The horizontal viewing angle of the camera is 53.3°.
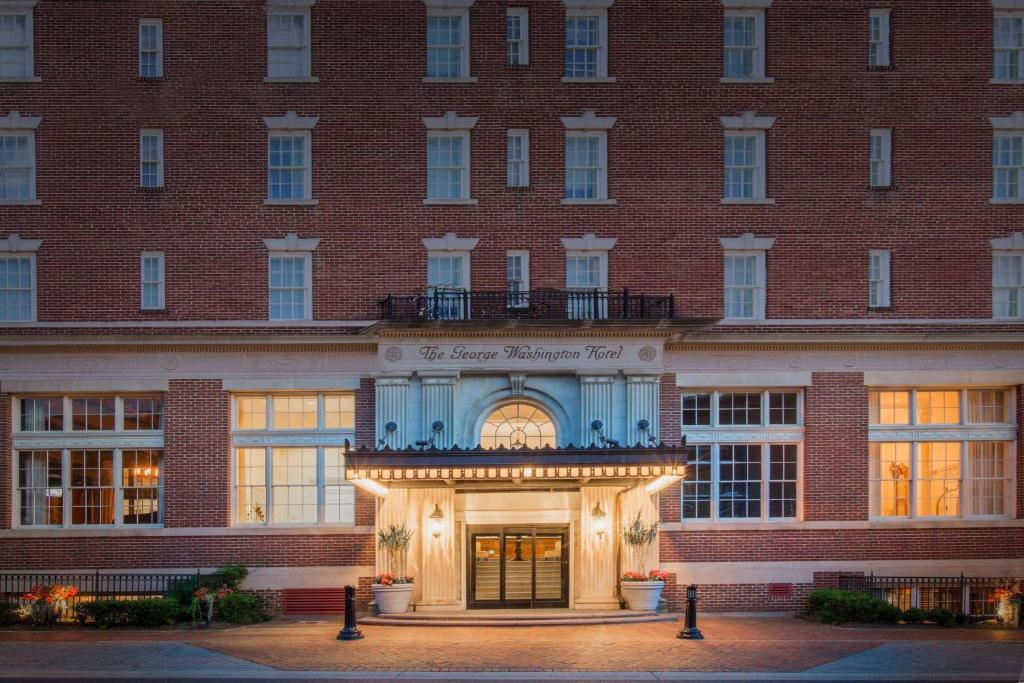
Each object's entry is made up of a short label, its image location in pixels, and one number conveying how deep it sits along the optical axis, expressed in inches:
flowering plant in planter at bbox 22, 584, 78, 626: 978.7
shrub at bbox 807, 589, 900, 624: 979.3
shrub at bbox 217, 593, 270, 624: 997.2
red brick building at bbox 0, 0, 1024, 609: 1074.7
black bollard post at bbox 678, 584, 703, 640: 903.7
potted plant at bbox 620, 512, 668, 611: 1027.9
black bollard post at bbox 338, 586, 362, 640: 911.0
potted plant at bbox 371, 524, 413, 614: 1019.3
